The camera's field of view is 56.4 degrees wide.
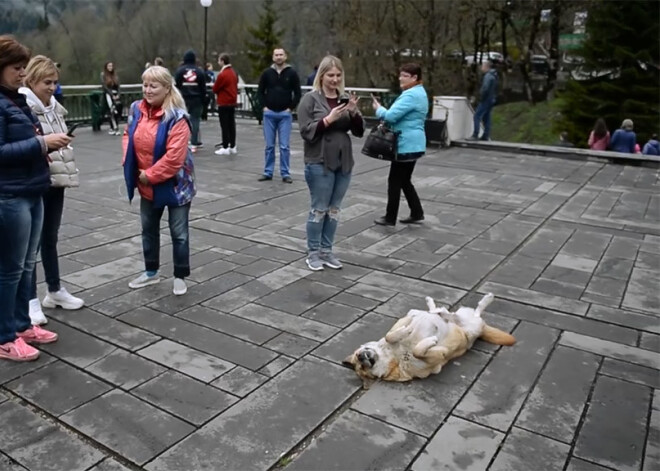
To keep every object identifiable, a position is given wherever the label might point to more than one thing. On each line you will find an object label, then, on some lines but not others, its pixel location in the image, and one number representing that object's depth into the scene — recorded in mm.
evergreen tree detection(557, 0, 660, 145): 17453
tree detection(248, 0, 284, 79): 41438
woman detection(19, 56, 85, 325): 3588
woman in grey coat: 4789
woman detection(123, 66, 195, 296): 4082
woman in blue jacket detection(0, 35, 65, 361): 3125
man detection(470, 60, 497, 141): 11914
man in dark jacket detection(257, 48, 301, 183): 8320
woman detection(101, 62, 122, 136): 12891
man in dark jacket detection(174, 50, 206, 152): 10539
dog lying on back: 3326
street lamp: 17650
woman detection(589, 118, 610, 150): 12039
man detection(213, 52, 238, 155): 10586
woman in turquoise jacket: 5969
